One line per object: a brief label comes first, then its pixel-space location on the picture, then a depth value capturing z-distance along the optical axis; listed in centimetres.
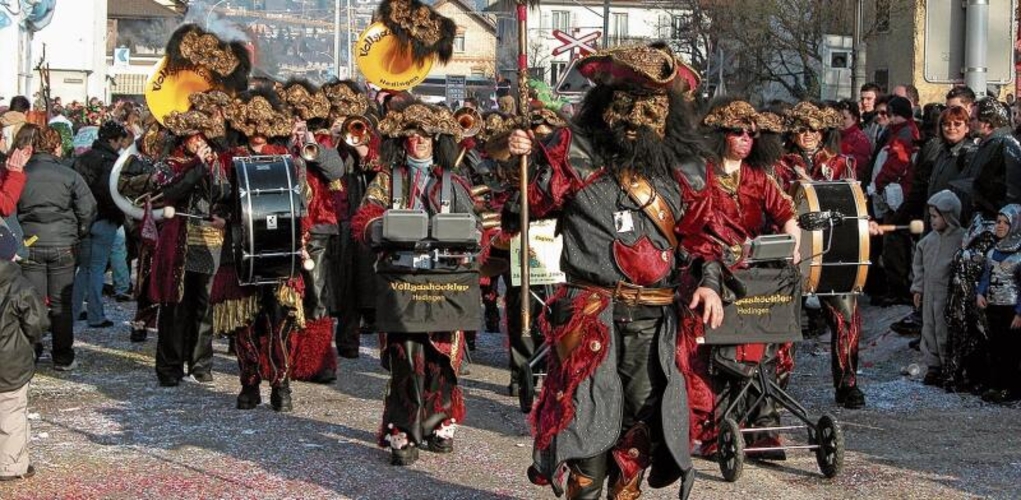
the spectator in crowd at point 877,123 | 1514
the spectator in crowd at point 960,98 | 1228
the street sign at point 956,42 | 1126
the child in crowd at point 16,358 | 820
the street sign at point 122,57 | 6412
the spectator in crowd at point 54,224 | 1222
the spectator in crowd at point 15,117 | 1656
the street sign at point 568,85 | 1577
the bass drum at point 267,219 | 973
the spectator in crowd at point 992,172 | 1087
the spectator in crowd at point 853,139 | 1512
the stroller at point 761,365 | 835
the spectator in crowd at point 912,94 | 1631
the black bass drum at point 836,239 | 996
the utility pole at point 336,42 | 2976
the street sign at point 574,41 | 2388
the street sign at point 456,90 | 3125
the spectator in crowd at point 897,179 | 1412
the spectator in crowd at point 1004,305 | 1061
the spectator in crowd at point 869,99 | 1684
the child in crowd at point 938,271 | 1144
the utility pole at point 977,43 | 1097
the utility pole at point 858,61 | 2347
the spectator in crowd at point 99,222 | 1495
